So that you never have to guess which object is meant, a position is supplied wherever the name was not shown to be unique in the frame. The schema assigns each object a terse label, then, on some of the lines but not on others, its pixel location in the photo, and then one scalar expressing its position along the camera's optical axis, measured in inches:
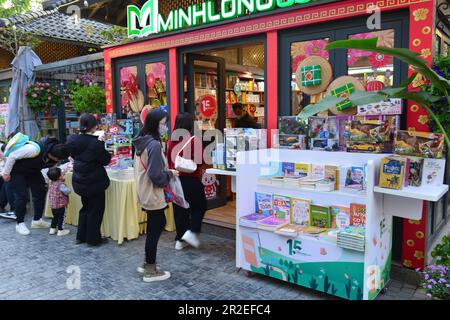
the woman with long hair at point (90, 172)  193.5
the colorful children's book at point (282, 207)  157.4
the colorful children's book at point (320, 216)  146.2
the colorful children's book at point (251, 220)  155.5
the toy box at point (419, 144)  132.3
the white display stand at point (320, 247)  129.8
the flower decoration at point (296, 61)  183.5
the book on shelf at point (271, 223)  149.9
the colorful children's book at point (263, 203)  163.2
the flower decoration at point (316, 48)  175.0
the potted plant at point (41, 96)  339.6
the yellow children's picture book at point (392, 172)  126.3
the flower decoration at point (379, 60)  157.9
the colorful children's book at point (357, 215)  136.3
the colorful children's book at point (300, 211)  151.8
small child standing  220.1
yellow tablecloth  204.7
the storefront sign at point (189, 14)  189.9
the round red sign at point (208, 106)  254.2
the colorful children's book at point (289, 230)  143.2
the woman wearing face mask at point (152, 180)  150.6
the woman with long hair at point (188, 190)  187.8
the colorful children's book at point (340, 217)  141.5
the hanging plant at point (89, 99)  299.1
